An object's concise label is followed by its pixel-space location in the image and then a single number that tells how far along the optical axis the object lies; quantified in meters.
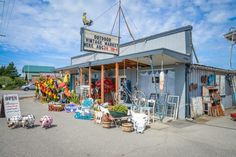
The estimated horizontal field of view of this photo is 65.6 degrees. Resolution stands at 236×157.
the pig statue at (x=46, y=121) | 7.18
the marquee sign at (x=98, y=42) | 10.59
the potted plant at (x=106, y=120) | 7.33
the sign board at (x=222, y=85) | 12.32
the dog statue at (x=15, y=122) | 7.17
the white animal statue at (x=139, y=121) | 6.73
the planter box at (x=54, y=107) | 11.78
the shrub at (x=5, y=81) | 42.89
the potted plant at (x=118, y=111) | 7.29
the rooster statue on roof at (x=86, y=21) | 12.95
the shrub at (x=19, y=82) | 43.94
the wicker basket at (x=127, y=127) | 6.79
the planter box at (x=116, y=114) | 7.29
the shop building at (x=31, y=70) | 57.81
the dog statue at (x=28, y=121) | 7.16
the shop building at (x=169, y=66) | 9.07
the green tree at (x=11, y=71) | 51.03
